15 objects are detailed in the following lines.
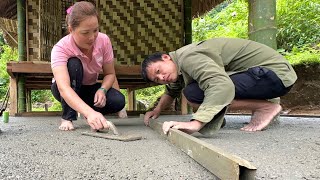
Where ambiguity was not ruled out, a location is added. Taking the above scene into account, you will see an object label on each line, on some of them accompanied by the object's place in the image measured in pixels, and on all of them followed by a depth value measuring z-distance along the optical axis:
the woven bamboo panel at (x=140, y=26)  4.27
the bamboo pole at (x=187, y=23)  4.62
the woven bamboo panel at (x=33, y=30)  3.99
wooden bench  3.69
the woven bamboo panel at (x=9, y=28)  6.38
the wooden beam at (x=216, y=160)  0.79
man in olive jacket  1.81
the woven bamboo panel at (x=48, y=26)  4.09
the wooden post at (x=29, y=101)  6.62
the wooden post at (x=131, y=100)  7.47
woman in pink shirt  1.88
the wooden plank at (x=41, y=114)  4.34
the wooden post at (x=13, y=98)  4.12
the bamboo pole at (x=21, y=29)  4.32
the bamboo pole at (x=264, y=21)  2.46
